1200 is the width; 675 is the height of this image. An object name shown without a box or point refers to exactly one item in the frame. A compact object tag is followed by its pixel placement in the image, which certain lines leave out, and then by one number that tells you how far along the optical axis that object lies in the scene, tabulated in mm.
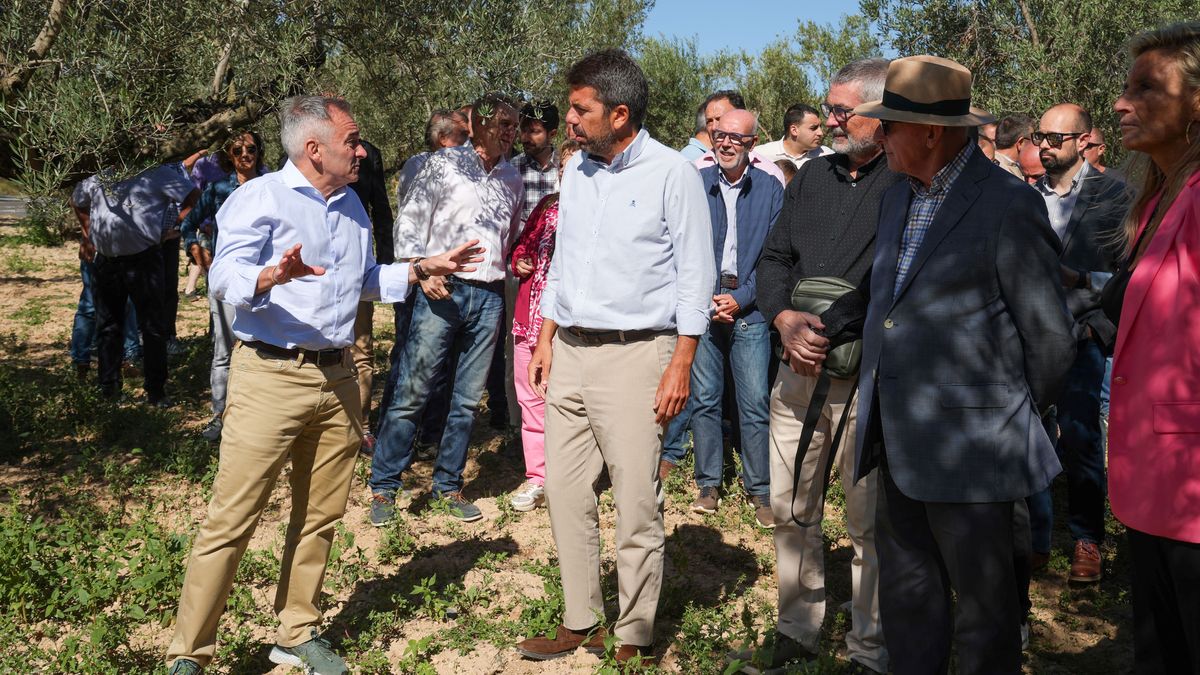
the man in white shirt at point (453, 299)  6305
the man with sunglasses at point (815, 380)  4215
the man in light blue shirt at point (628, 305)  4199
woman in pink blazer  2873
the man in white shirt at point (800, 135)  8648
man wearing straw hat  3213
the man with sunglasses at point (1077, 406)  5449
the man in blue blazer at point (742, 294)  6312
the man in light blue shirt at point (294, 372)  4062
